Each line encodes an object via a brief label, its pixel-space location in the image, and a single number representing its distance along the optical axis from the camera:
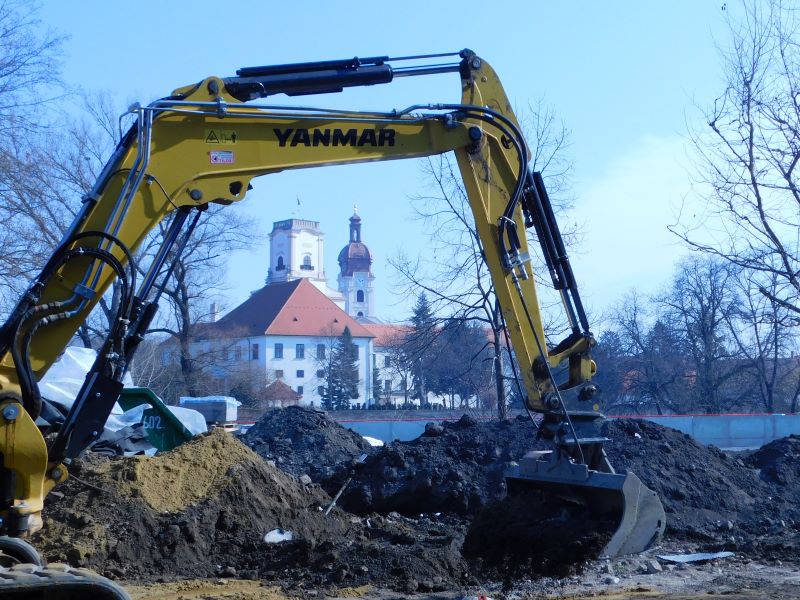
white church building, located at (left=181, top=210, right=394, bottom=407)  95.19
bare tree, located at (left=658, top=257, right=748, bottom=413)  42.97
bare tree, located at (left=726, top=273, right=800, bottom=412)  41.22
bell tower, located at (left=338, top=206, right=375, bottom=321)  147.12
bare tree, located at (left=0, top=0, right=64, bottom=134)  21.97
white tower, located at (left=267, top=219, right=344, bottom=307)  130.38
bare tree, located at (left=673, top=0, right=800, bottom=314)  11.94
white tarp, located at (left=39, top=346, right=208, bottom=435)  9.61
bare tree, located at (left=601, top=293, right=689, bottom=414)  44.97
